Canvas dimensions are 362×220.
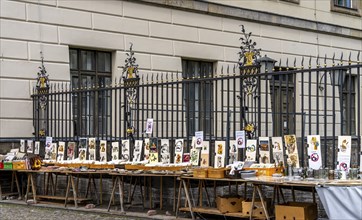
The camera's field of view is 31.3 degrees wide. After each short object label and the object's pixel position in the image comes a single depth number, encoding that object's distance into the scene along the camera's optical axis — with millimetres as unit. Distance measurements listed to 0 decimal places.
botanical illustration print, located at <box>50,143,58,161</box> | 13831
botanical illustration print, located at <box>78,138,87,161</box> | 13242
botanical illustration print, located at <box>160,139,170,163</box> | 11766
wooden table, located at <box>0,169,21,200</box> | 13688
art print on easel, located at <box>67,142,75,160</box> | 13548
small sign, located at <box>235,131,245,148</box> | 10641
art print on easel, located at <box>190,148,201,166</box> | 11273
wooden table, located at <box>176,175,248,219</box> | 10219
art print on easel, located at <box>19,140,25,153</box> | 14461
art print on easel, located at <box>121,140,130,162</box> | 12492
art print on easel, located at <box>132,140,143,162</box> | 12250
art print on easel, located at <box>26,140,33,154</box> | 14324
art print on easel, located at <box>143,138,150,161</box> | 11992
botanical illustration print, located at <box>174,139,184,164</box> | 11541
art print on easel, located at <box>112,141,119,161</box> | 12609
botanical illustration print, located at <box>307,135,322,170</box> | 9484
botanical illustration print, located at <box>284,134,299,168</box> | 9781
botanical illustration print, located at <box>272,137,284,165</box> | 10047
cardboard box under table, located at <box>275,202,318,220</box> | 9086
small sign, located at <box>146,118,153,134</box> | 12121
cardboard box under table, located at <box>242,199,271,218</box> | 9648
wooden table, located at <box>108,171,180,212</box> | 11109
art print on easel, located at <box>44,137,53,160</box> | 13969
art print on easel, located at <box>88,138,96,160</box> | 12992
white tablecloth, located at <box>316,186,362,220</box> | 8312
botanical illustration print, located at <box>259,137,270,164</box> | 10281
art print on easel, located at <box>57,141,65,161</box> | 13677
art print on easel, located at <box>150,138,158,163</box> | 11852
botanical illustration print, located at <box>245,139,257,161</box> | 10419
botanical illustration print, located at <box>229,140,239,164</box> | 10859
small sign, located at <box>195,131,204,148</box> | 11219
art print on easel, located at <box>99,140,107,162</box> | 12730
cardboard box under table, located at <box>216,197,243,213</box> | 10164
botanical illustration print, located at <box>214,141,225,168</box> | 10781
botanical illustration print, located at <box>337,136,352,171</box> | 9078
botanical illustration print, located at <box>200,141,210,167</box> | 11031
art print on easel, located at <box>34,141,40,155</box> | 14297
